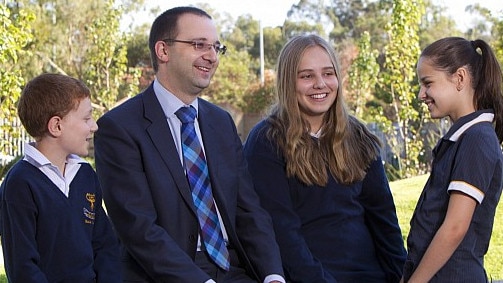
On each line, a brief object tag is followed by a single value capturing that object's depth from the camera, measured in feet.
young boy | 9.61
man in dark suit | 10.37
